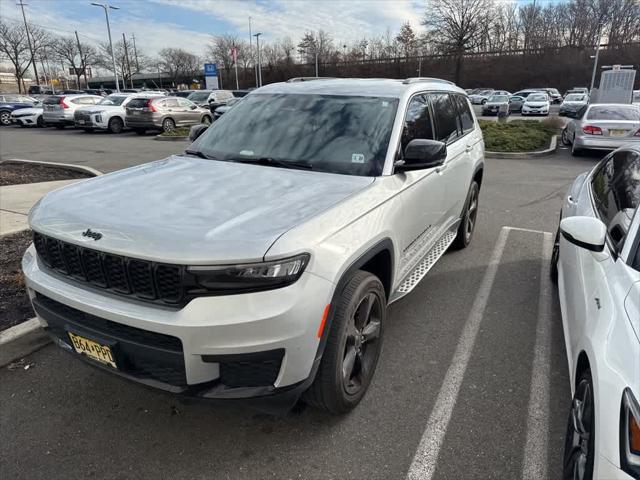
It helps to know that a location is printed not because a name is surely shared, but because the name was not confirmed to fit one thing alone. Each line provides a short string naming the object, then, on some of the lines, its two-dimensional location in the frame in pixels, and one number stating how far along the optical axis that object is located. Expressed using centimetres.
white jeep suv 209
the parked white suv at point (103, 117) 1998
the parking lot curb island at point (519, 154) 1325
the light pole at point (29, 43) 6223
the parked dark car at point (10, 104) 2672
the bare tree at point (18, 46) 6321
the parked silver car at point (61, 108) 2191
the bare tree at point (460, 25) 5456
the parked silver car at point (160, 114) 1948
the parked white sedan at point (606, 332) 161
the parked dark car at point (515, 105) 3447
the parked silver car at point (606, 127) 1209
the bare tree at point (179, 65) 8800
